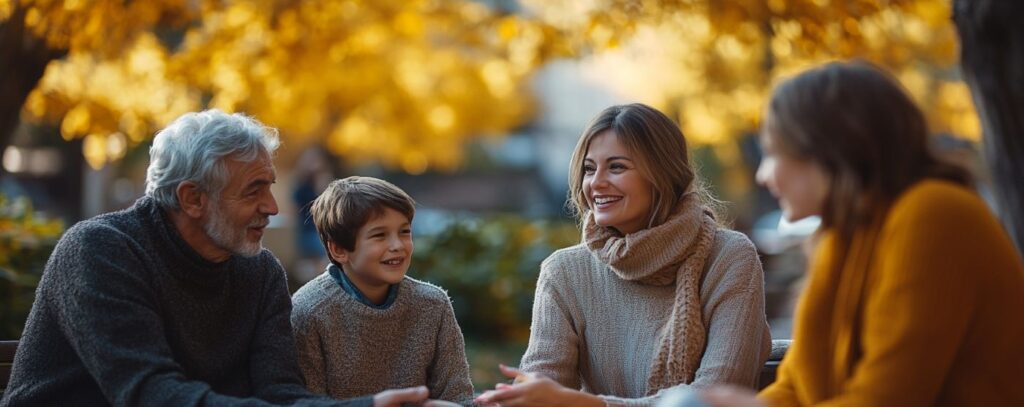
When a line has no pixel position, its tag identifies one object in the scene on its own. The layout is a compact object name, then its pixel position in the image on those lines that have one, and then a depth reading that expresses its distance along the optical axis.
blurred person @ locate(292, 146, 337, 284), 13.01
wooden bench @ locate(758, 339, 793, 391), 3.67
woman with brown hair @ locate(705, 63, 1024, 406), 2.29
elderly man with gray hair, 3.01
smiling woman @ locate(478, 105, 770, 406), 3.43
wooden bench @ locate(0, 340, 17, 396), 3.59
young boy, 3.50
